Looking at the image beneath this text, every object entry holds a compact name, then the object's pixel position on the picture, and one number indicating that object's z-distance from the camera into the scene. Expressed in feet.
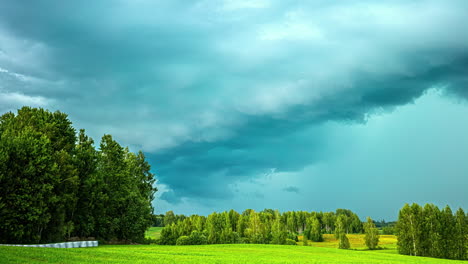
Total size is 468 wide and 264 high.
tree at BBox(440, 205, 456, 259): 309.42
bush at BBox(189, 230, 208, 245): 300.20
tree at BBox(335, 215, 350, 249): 381.99
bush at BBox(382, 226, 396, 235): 636.07
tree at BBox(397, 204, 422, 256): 318.45
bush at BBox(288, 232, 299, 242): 494.26
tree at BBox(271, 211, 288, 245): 359.05
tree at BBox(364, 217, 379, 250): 404.77
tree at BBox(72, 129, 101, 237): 218.59
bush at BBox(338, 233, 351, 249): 381.83
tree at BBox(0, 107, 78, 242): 160.76
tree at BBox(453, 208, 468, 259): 307.17
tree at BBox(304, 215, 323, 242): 530.27
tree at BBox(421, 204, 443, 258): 311.06
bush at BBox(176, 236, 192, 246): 299.17
